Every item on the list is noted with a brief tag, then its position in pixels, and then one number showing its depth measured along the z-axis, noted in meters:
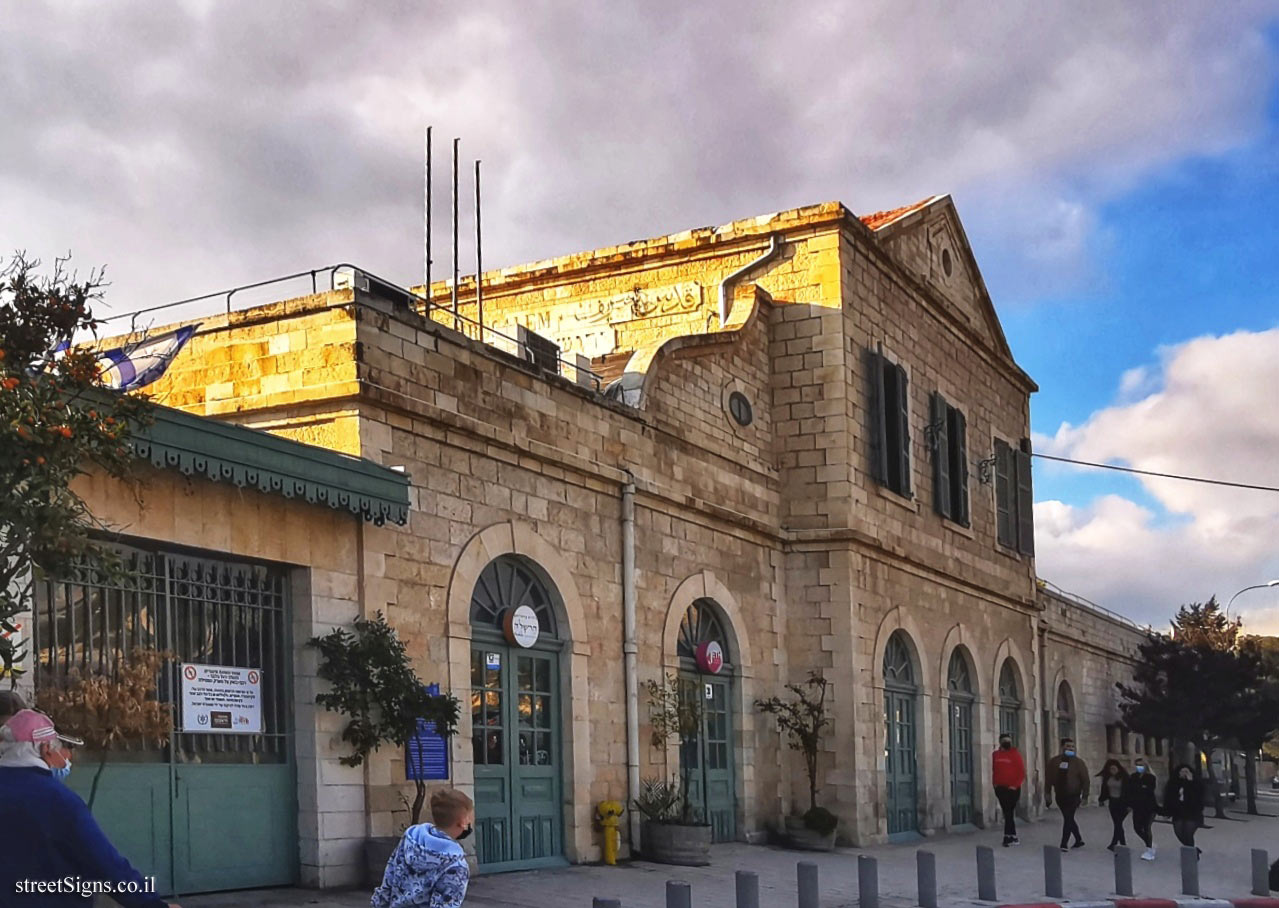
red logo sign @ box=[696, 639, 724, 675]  17.39
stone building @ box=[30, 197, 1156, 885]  12.70
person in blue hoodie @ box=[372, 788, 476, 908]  6.25
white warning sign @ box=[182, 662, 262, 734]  10.69
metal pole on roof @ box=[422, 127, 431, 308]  16.53
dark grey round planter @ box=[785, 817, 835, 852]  18.42
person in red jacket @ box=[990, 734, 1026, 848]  20.91
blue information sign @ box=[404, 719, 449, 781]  12.19
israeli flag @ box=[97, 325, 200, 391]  12.56
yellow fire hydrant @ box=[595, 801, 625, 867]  14.69
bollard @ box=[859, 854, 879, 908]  11.94
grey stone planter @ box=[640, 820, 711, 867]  15.06
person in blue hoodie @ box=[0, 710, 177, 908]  4.43
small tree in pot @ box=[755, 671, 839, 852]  18.44
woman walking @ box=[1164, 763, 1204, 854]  19.23
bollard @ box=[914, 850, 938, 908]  12.59
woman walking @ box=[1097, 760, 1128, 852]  20.05
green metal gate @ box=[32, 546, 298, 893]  9.87
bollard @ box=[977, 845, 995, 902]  13.34
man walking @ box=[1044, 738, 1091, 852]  19.81
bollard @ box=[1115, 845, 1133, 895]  14.24
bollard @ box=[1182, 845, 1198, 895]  14.68
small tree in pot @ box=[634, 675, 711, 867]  15.09
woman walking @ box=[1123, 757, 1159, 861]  19.30
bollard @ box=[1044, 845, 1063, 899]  13.78
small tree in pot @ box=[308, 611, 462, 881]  11.53
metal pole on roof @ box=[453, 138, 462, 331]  16.75
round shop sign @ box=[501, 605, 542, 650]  13.86
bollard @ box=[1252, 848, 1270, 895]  15.12
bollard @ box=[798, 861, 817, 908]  10.95
